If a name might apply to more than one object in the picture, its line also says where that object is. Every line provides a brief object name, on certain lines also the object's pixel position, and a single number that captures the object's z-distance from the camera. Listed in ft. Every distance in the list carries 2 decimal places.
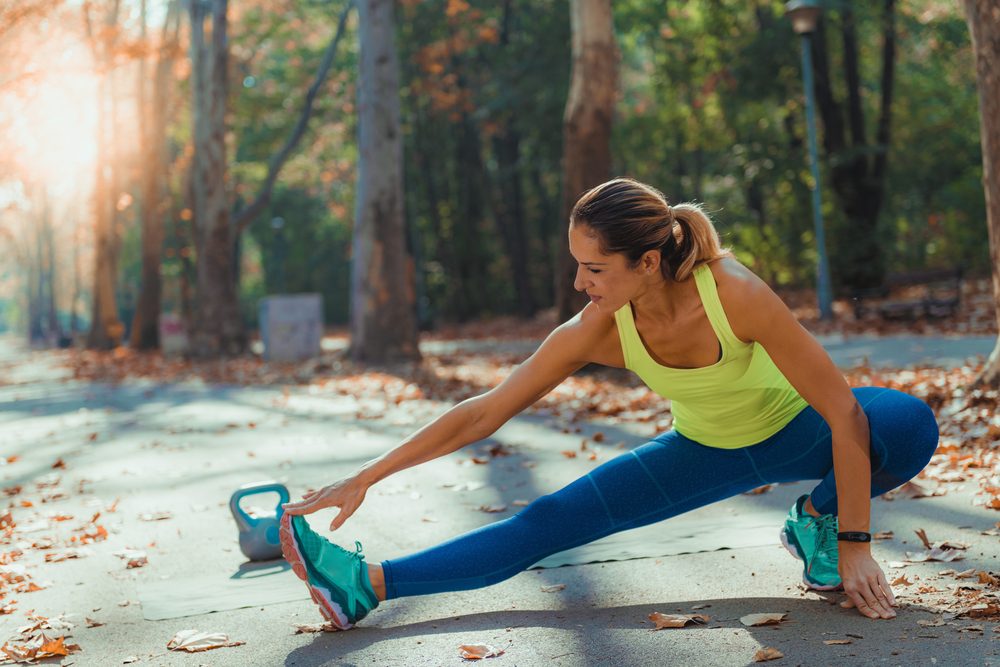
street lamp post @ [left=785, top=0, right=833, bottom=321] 57.62
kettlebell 16.38
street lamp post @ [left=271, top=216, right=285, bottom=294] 156.56
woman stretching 10.91
